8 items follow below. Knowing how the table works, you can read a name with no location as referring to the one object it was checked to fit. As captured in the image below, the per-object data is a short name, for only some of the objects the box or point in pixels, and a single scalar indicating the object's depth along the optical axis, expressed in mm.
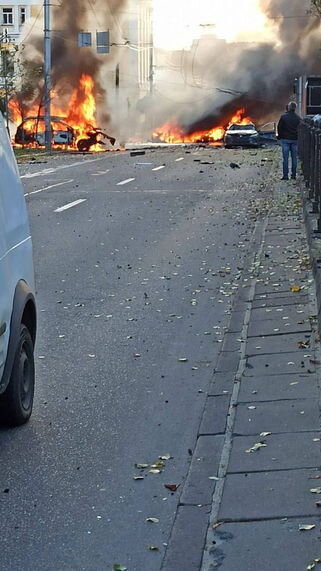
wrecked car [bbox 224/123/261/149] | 50531
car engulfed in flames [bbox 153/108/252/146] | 61750
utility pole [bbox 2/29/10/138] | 51000
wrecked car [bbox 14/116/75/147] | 54909
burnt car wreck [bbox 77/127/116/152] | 54594
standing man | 24062
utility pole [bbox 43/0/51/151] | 50000
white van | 5754
